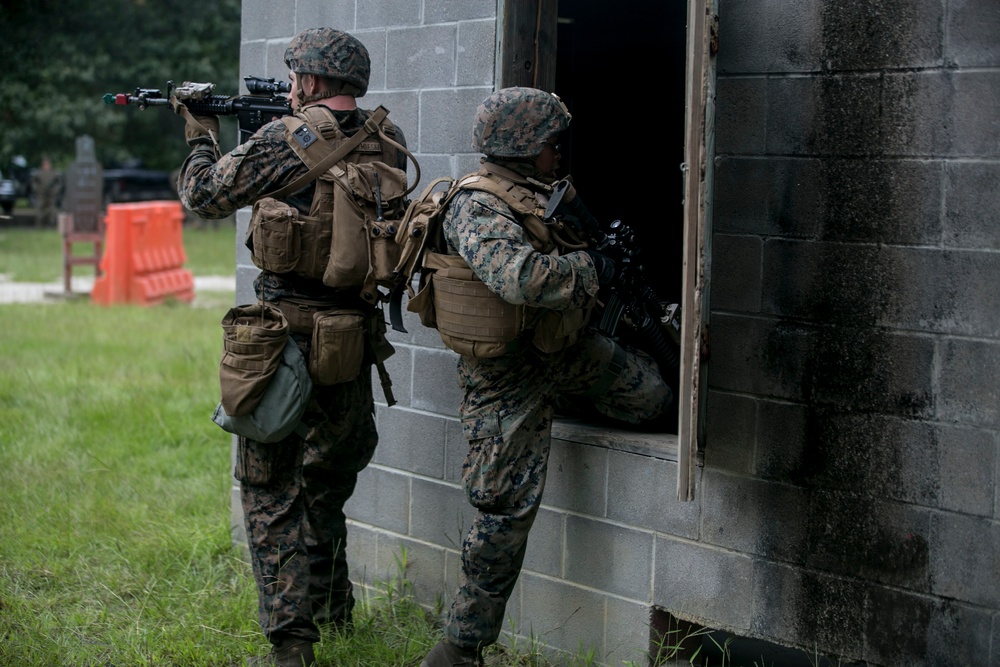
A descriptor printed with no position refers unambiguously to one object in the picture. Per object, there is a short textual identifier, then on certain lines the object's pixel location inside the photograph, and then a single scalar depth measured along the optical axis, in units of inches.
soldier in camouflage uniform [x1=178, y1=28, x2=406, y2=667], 154.7
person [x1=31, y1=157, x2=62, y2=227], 1053.2
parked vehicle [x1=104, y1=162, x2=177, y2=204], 1146.7
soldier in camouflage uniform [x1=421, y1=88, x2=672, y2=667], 135.6
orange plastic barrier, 519.2
